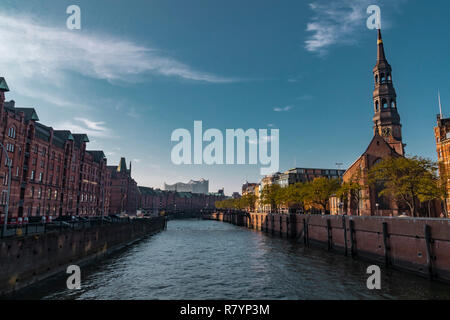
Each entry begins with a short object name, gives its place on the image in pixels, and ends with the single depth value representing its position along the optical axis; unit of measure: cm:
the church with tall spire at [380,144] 6353
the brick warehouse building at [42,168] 4816
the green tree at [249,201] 14449
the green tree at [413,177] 4000
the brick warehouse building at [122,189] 15816
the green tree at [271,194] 9768
